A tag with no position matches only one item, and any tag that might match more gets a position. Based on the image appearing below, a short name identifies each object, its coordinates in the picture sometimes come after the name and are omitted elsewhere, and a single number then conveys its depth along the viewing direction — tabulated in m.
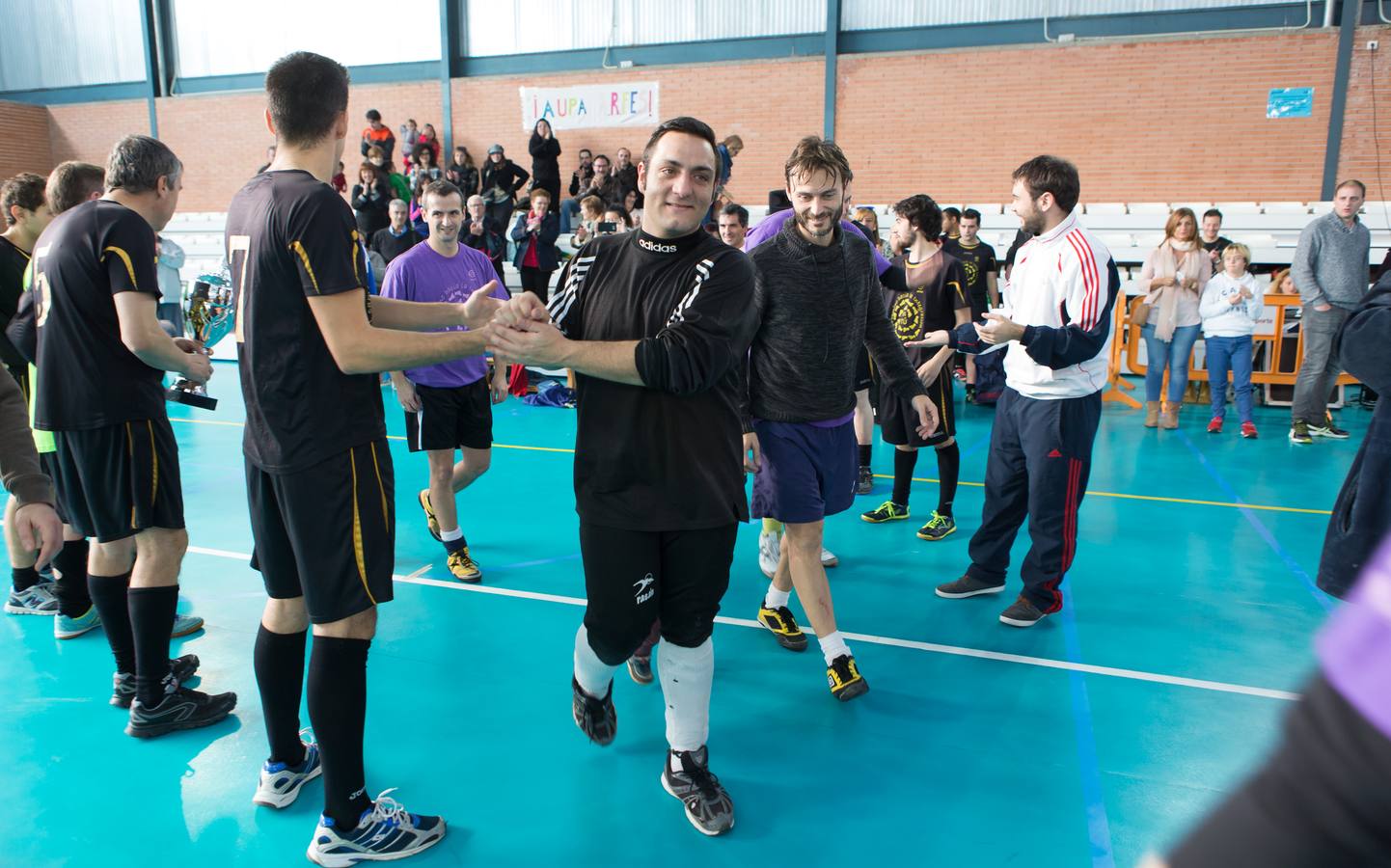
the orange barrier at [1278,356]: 9.85
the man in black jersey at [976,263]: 9.45
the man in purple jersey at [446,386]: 4.65
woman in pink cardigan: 8.97
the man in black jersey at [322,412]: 2.26
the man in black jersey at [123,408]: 3.08
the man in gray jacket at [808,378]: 3.45
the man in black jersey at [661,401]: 2.39
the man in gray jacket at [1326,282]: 7.88
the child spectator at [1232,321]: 8.78
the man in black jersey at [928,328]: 5.60
